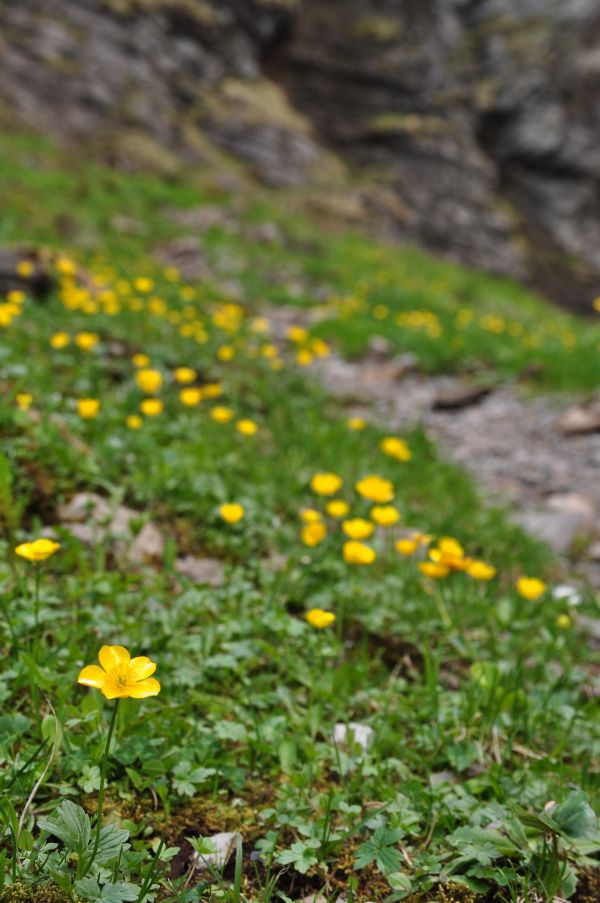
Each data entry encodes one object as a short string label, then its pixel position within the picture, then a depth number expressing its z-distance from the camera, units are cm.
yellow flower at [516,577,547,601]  241
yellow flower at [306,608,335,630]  190
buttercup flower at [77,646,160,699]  125
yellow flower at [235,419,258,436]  333
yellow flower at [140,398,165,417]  316
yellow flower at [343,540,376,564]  229
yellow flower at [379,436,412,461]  331
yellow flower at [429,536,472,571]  221
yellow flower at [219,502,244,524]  253
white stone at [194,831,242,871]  146
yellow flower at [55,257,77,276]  502
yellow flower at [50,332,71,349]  360
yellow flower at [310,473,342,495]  275
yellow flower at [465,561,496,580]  239
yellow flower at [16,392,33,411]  283
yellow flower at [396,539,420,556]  256
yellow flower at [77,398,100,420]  288
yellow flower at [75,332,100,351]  379
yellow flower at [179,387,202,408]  344
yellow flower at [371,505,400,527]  250
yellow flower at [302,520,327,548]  260
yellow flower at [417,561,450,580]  225
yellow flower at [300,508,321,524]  278
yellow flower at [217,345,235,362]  443
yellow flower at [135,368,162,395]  331
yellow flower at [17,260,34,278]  480
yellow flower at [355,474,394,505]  263
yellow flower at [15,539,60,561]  167
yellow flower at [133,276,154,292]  524
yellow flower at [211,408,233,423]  340
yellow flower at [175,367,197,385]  360
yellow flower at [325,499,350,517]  279
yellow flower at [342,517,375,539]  243
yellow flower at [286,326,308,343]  519
